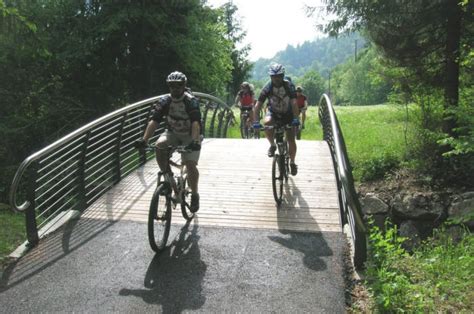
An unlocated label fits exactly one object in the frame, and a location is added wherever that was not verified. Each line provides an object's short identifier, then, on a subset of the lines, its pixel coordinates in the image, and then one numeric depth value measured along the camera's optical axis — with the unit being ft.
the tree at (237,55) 159.74
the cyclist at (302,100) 53.94
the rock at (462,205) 37.26
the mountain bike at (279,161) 25.41
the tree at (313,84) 492.17
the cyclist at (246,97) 53.98
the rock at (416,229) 39.24
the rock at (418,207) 39.29
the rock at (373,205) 41.09
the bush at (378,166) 46.47
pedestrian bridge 20.56
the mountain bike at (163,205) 18.60
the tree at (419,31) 40.45
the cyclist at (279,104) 25.85
